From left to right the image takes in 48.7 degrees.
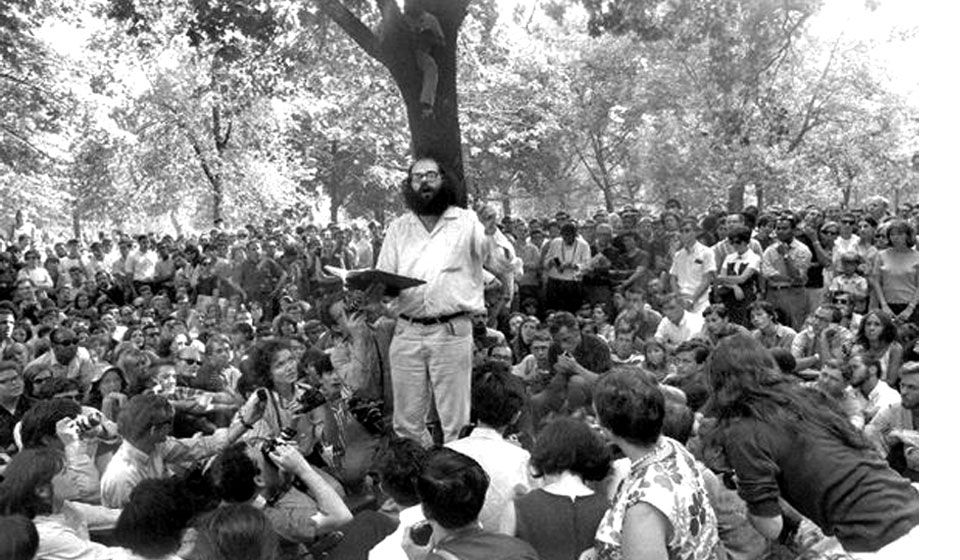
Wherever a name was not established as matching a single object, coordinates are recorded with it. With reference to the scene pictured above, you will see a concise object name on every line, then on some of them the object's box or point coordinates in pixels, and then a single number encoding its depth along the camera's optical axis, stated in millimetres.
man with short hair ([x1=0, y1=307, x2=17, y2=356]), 11148
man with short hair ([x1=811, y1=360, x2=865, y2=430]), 6899
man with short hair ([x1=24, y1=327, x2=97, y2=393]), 9883
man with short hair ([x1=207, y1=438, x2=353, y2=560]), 4449
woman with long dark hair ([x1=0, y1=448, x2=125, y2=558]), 4082
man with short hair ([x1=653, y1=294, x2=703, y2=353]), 10031
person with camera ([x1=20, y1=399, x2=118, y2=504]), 5164
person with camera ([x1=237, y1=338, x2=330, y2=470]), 5875
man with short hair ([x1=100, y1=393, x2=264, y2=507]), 5055
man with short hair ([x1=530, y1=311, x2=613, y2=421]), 6145
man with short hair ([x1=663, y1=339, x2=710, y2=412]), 6258
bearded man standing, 5621
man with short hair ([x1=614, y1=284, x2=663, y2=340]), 10469
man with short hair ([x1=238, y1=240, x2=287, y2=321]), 15711
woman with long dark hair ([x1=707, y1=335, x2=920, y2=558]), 3291
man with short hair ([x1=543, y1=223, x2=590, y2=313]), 12547
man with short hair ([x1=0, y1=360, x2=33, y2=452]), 7074
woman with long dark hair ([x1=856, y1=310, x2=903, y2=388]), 7883
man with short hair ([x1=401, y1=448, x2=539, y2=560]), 3299
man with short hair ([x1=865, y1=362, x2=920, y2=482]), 5720
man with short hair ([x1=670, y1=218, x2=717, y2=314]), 11062
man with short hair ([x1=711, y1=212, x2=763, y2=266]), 11230
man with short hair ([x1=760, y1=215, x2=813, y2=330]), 11117
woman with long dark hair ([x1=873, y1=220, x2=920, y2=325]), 10016
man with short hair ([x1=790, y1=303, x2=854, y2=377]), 8513
